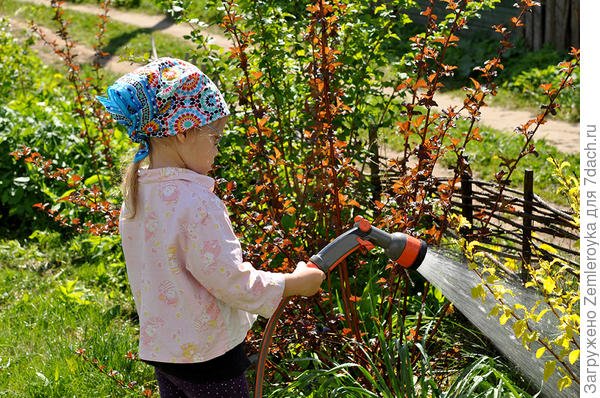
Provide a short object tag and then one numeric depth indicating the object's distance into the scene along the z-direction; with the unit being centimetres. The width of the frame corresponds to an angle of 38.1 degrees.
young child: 239
